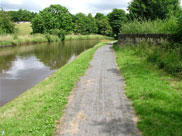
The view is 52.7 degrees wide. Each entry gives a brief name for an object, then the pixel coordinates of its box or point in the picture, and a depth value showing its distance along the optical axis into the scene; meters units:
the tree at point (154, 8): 23.91
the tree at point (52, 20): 60.06
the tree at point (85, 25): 78.54
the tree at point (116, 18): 68.68
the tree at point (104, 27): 77.50
